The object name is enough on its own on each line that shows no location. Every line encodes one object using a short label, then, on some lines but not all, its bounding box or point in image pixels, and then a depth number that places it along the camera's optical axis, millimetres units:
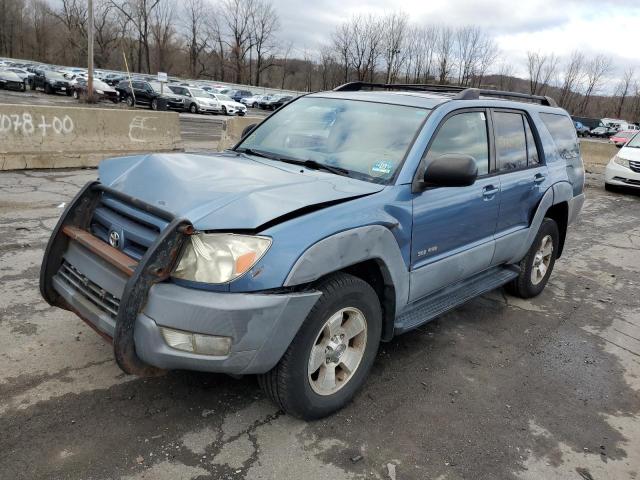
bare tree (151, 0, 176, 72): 75625
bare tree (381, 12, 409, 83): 64812
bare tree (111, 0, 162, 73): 73438
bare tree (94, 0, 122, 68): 76500
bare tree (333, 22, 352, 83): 69062
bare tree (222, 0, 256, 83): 82062
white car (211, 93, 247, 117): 34462
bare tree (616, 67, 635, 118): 86275
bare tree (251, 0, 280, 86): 81750
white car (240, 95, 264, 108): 50194
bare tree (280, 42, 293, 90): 91688
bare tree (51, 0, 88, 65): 77000
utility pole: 24531
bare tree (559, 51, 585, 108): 78625
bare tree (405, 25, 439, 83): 67750
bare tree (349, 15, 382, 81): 66500
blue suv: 2412
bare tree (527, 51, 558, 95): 75312
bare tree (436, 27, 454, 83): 67169
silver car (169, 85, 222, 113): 32812
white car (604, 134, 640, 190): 12798
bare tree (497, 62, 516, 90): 68806
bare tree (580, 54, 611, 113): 80812
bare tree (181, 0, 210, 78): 85500
